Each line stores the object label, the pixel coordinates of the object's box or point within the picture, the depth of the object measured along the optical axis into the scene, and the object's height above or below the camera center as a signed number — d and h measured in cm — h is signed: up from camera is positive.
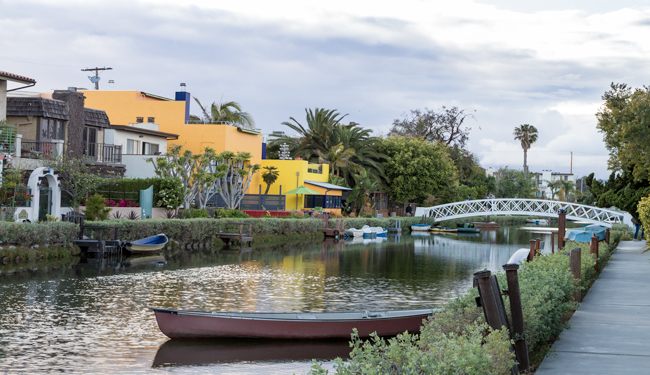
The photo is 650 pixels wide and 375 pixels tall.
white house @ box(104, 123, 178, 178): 6214 +488
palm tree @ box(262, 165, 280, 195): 7506 +349
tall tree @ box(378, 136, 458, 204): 9194 +532
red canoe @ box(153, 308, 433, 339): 1897 -214
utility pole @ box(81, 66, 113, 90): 8325 +1231
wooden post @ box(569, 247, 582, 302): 2027 -89
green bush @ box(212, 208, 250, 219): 5802 +30
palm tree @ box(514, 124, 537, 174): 15412 +1447
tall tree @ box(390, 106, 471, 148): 11212 +1131
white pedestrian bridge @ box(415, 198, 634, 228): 7669 +104
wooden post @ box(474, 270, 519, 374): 1072 -87
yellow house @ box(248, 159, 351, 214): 7862 +288
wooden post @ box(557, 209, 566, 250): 3709 -14
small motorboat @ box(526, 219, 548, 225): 14262 +48
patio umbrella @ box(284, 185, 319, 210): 7488 +228
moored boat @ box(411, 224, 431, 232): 8862 -54
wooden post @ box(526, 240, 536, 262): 3251 -90
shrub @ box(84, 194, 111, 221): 4541 +31
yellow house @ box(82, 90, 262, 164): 7294 +816
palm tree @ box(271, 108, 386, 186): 8700 +725
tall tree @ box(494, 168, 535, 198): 13625 +575
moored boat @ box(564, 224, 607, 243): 4638 -44
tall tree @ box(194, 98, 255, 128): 8388 +930
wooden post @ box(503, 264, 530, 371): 1162 -120
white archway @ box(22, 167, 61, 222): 4294 +118
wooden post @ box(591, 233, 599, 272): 2958 -63
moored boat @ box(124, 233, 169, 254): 4319 -131
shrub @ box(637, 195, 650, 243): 3816 +51
